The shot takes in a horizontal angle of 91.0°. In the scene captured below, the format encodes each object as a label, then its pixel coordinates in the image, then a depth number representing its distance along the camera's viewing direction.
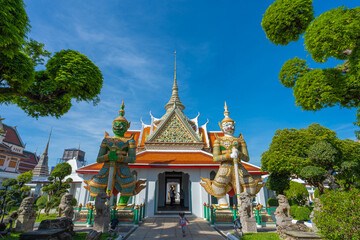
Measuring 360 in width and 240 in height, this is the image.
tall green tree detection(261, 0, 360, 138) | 4.68
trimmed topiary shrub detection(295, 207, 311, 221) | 10.60
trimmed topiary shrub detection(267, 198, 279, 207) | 12.60
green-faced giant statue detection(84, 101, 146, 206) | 7.96
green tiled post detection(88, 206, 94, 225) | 7.66
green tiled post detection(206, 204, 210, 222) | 8.48
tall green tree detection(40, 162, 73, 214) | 10.76
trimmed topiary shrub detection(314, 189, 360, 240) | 3.54
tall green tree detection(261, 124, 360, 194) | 9.52
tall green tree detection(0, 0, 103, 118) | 4.04
